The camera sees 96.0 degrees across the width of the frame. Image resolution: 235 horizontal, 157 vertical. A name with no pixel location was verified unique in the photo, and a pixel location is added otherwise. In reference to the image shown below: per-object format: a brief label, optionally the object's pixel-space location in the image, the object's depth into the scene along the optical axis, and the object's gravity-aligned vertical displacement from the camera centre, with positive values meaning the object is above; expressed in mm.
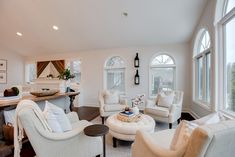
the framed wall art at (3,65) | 4941 +645
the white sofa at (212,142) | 668 -413
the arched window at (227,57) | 1788 +407
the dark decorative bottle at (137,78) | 4024 +37
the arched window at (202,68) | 2673 +312
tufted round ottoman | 1746 -820
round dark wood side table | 1193 -612
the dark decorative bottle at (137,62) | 4015 +647
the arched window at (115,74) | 4326 +205
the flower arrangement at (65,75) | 3038 +109
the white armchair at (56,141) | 1112 -728
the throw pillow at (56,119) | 1281 -507
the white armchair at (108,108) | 2947 -819
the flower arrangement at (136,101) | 2322 -484
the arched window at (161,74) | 3906 +192
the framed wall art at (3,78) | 4955 +29
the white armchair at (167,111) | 2497 -780
